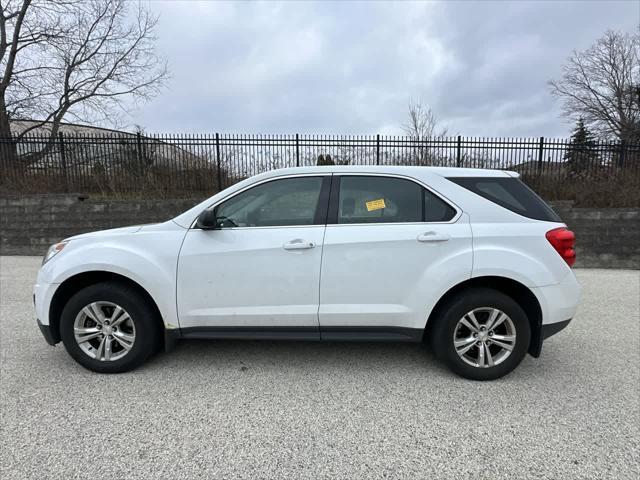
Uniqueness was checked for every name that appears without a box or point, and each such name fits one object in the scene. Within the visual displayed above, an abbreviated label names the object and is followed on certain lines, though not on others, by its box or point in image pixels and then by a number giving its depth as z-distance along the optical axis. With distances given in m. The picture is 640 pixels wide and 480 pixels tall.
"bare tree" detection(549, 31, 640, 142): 25.56
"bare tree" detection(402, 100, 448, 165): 10.61
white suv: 3.02
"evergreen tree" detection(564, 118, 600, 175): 10.30
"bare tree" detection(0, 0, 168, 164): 14.23
